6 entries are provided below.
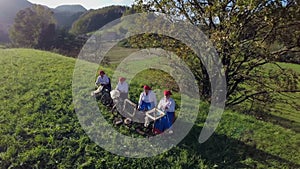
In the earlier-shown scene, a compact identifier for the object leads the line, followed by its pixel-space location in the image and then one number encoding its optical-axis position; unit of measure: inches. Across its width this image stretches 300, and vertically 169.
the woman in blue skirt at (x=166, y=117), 377.7
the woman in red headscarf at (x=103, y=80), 497.8
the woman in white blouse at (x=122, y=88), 454.6
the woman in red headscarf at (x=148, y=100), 406.3
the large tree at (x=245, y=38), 474.6
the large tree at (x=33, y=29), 2349.9
